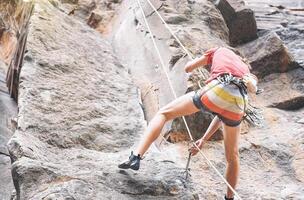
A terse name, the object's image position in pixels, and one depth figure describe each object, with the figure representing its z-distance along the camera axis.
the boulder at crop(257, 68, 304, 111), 8.09
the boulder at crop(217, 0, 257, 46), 10.62
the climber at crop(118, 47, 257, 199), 4.40
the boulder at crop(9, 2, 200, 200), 4.39
